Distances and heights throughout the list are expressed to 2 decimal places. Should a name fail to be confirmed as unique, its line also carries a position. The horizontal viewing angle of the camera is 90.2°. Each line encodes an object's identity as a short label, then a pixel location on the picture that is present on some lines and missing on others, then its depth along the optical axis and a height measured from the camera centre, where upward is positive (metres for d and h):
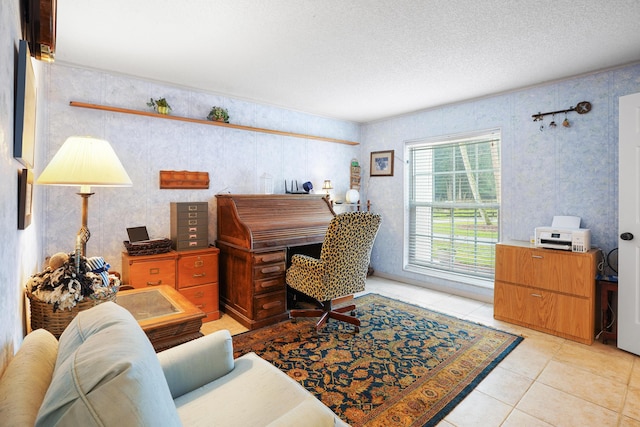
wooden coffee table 1.53 -0.52
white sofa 0.59 -0.40
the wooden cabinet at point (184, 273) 2.97 -0.58
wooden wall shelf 2.99 +1.05
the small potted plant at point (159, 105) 3.33 +1.15
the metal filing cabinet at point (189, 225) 3.28 -0.11
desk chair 2.81 -0.44
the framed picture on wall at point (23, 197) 1.29 +0.06
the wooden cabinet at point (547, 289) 2.83 -0.68
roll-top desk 3.17 -0.34
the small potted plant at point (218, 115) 3.69 +1.16
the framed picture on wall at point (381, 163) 5.00 +0.86
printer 2.89 -0.15
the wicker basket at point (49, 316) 1.29 -0.42
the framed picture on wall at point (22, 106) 1.12 +0.39
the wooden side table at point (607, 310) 2.81 -0.83
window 4.05 +0.20
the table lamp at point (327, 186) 4.71 +0.45
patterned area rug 1.99 -1.13
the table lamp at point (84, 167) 1.52 +0.23
